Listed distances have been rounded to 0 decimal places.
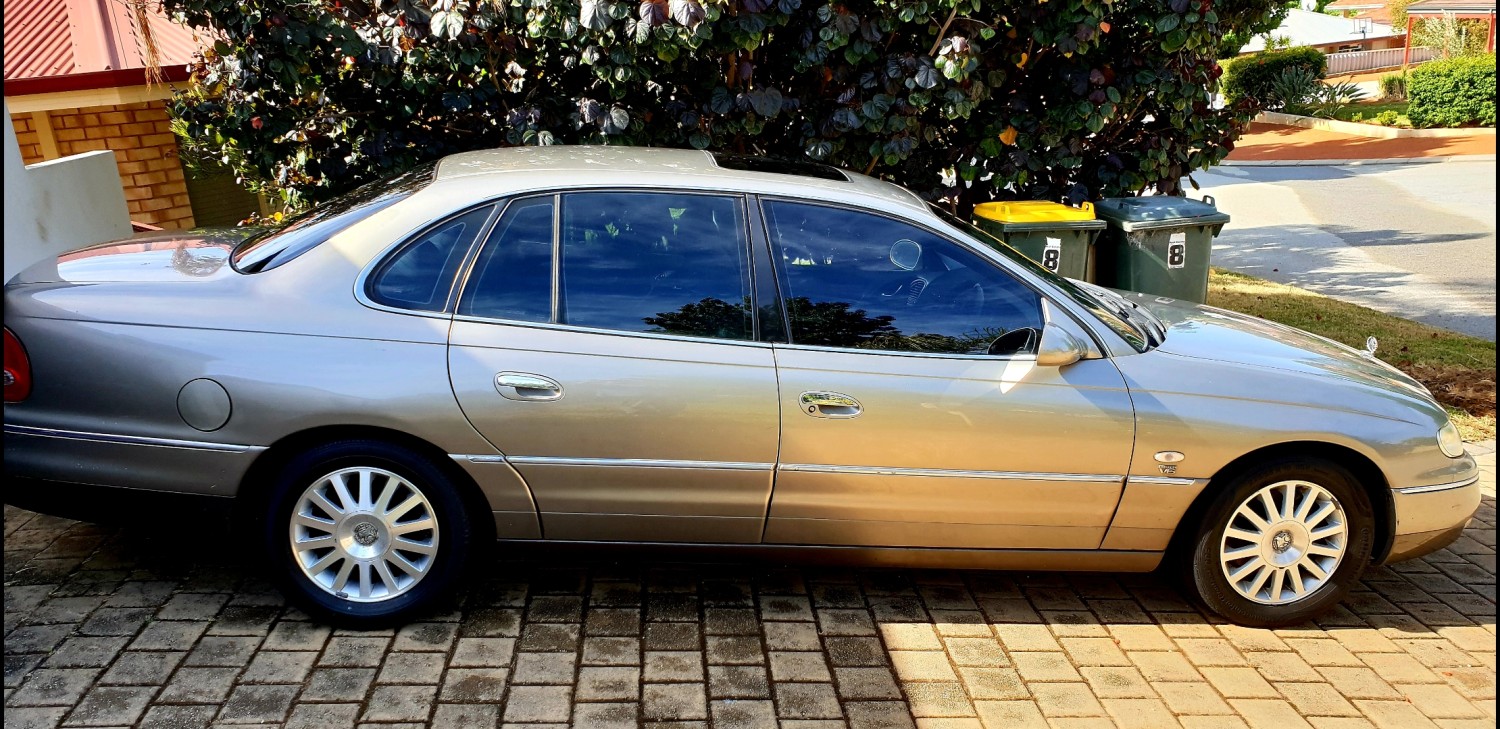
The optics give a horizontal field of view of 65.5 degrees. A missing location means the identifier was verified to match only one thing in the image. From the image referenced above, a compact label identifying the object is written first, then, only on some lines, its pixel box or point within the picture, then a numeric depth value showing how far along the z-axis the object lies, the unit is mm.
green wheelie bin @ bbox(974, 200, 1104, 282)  6340
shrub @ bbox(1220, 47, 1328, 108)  30062
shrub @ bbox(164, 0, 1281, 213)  5805
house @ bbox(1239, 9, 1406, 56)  34438
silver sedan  3697
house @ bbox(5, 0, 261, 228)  9242
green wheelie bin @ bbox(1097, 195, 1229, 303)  6656
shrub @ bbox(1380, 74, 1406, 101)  31375
